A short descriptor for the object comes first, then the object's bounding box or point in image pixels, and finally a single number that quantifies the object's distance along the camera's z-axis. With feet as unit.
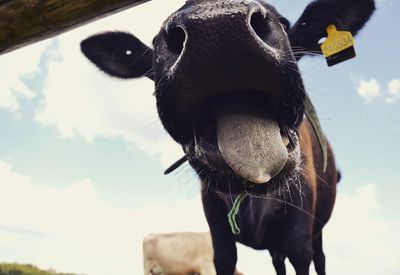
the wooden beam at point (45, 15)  1.38
